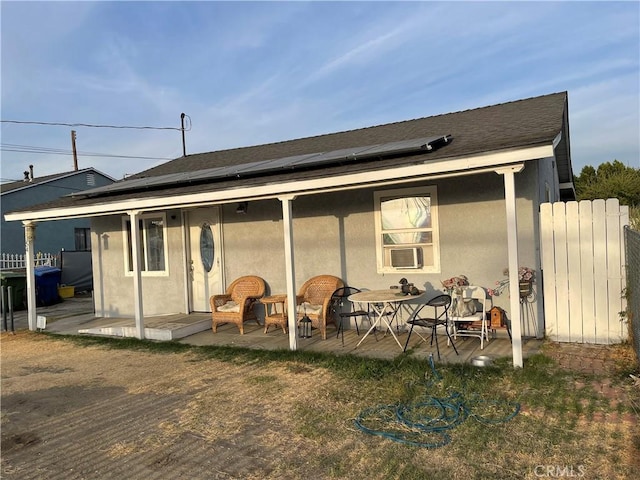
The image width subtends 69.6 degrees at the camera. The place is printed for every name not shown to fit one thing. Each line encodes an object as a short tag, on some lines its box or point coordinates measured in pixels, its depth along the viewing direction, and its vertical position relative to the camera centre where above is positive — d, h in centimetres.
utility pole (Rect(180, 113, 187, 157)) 2495 +528
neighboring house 1995 +114
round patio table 600 -88
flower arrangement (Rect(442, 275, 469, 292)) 639 -77
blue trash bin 1359 -120
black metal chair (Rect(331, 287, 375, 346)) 757 -120
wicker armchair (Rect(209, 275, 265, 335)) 786 -115
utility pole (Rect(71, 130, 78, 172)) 2917 +611
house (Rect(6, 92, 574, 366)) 570 +40
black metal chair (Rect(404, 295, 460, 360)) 576 -117
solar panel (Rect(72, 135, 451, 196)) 594 +109
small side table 731 -130
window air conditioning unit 721 -43
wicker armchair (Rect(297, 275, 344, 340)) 716 -105
